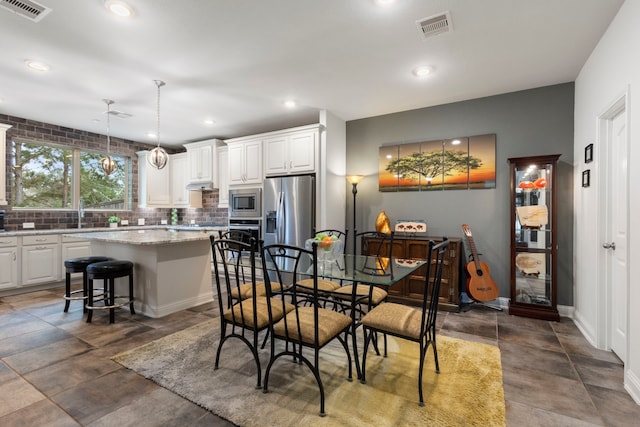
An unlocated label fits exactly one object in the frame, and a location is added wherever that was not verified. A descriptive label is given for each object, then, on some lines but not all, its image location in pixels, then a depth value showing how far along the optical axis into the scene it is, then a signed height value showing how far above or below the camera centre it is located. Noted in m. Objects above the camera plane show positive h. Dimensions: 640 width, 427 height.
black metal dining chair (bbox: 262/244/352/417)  1.81 -0.73
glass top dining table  2.08 -0.44
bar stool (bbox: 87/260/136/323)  3.17 -0.65
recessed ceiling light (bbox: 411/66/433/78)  3.16 +1.47
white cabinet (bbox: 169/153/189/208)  6.44 +0.70
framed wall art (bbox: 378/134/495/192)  3.93 +0.64
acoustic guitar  3.62 -0.84
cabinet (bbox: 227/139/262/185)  5.09 +0.87
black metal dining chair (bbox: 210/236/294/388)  1.98 -0.71
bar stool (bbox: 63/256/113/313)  3.40 -0.60
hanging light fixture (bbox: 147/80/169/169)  3.78 +0.68
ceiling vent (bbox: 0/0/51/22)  2.19 +1.50
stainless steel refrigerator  4.45 +0.06
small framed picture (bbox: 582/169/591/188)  3.00 +0.33
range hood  5.90 +0.54
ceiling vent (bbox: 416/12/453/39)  2.33 +1.47
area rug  1.76 -1.16
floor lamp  4.55 +0.45
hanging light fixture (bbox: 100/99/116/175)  4.13 +0.67
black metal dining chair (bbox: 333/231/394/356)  2.50 -0.71
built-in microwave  5.07 +0.17
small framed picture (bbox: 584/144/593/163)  2.91 +0.56
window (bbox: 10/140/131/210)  4.91 +0.62
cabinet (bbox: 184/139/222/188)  5.89 +1.03
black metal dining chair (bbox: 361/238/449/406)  1.92 -0.73
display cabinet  3.40 -0.30
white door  2.41 -0.17
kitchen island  3.42 -0.64
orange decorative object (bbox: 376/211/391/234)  4.29 -0.16
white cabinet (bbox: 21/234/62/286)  4.43 -0.67
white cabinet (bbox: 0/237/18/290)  4.21 -0.66
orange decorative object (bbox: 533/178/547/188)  3.48 +0.32
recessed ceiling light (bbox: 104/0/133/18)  2.17 +1.48
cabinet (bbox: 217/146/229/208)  5.82 +0.70
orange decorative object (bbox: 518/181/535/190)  3.53 +0.30
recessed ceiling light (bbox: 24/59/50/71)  3.05 +1.51
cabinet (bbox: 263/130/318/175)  4.52 +0.92
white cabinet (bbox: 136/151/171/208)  6.24 +0.60
